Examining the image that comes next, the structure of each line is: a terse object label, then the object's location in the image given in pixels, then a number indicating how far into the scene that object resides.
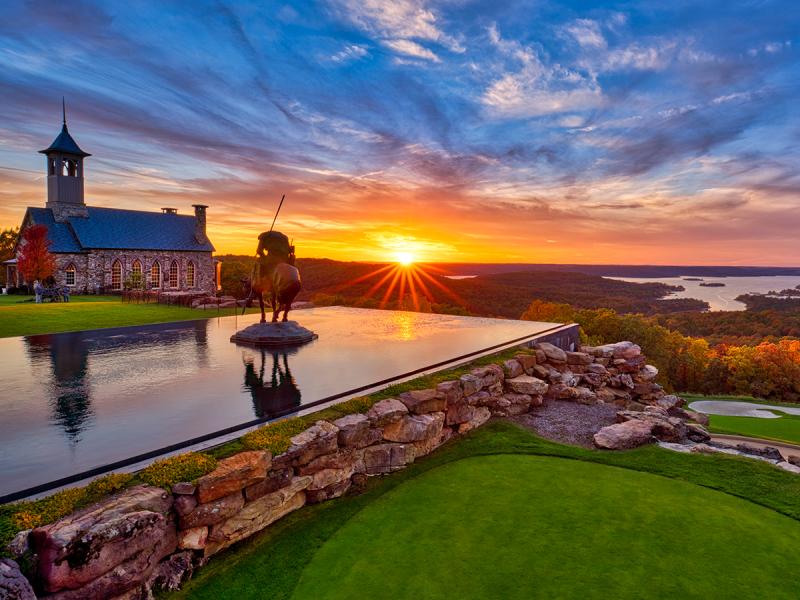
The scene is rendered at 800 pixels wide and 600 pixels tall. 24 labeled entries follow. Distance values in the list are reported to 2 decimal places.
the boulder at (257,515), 4.62
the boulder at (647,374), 13.48
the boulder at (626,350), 13.54
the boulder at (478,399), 8.65
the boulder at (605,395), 11.77
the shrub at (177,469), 4.38
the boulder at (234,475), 4.50
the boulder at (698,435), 8.73
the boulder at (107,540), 3.49
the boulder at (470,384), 8.45
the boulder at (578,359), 12.48
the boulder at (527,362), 10.70
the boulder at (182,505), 4.30
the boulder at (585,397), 10.62
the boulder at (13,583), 3.15
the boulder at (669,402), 12.71
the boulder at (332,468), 5.65
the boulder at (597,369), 12.31
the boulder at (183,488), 4.33
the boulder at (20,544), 3.42
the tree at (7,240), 51.04
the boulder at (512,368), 10.02
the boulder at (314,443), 5.44
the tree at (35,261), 31.89
